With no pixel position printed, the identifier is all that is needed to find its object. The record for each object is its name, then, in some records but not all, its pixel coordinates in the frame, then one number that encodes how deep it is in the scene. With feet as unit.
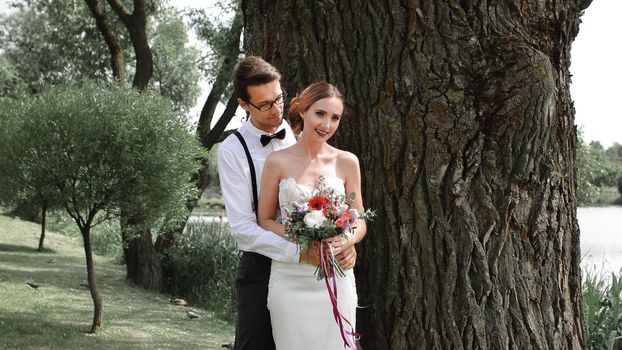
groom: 11.77
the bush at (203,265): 46.29
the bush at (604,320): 23.09
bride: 11.46
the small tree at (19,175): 31.60
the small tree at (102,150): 31.86
